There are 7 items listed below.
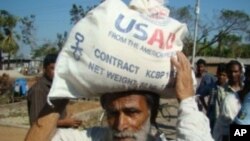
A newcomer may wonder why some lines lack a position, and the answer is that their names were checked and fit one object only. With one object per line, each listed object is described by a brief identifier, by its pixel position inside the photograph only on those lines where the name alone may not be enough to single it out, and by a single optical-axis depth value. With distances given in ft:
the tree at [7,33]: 93.75
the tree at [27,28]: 116.02
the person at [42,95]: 10.28
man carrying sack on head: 4.66
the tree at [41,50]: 128.67
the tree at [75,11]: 82.02
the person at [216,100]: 13.08
